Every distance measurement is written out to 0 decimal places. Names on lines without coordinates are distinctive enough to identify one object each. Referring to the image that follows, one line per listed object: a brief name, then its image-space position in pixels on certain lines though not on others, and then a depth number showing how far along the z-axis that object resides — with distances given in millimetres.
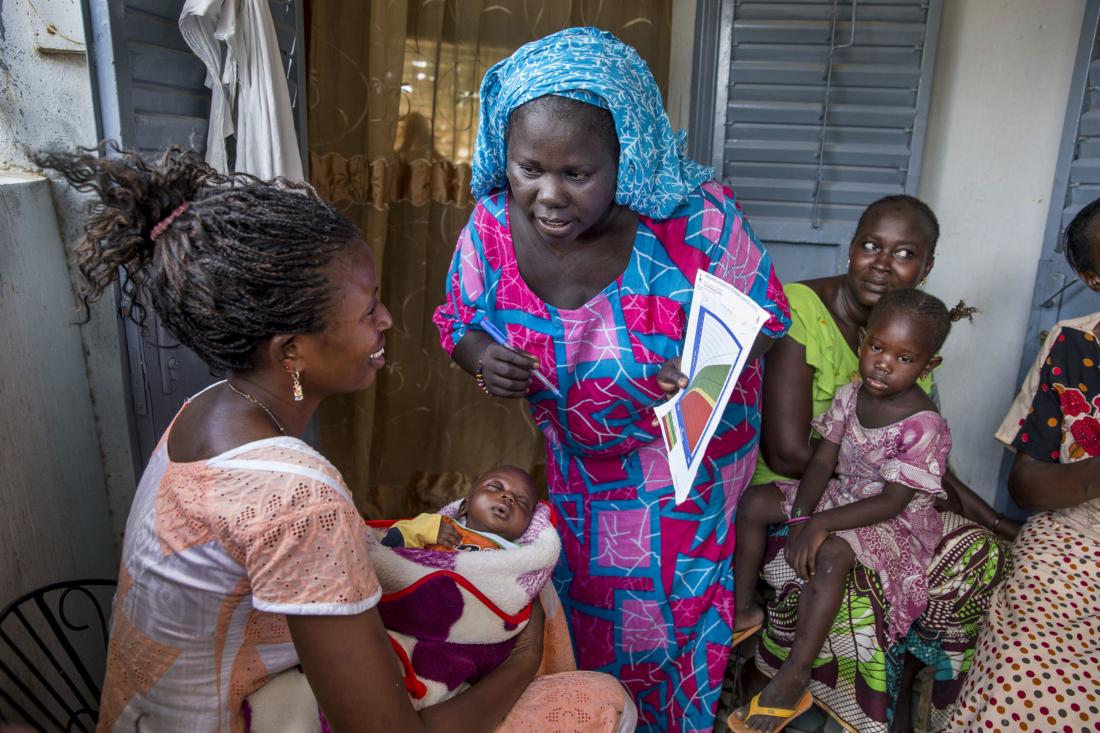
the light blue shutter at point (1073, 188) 2594
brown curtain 3215
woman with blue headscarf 1725
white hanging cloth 2219
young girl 2078
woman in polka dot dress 1756
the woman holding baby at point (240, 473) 1128
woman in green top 2122
